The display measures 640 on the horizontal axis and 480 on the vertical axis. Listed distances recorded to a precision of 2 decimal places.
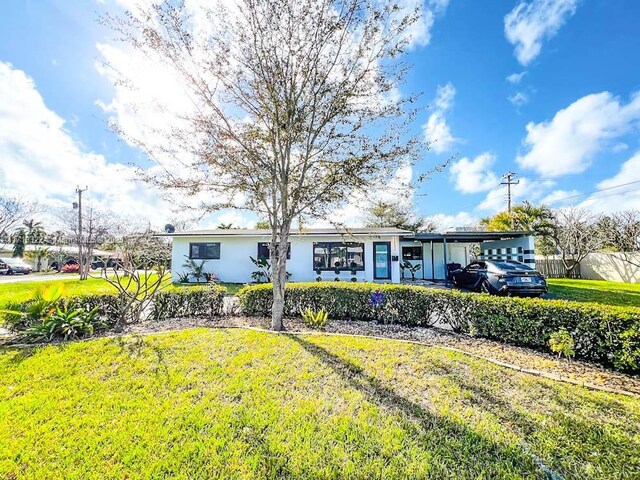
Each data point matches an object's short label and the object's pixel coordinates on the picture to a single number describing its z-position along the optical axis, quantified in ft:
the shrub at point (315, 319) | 20.25
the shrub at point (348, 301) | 21.25
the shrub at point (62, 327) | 17.22
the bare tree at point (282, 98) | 17.67
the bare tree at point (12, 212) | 76.28
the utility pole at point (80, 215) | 60.80
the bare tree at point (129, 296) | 20.10
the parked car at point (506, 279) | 30.99
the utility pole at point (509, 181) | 87.40
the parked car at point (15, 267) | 84.24
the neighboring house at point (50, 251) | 101.09
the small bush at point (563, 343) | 13.48
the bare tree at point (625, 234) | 52.44
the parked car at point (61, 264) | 94.53
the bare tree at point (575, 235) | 60.13
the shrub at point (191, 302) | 22.90
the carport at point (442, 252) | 51.96
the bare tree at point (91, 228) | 65.38
